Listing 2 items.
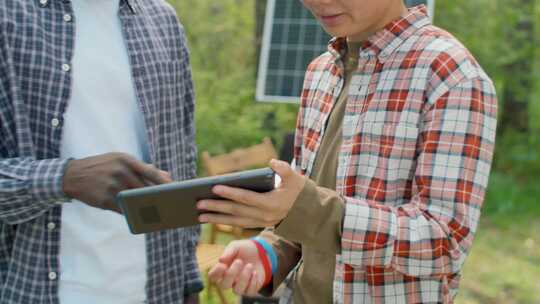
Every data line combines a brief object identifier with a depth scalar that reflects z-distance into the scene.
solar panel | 4.15
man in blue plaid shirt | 1.72
